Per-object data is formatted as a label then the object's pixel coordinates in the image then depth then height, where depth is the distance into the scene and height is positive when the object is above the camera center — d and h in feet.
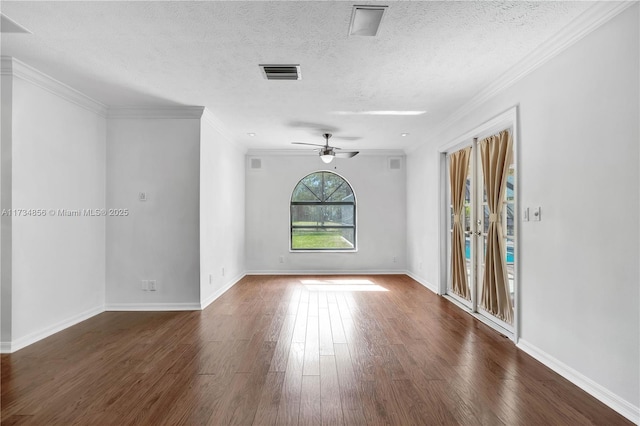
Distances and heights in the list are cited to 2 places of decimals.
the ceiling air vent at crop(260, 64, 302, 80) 11.09 +4.55
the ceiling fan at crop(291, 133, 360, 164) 20.01 +3.49
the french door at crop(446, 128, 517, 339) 12.45 -0.48
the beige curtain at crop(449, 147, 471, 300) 16.55 -0.15
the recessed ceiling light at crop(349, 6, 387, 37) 7.96 +4.53
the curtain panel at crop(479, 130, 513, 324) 12.62 -0.38
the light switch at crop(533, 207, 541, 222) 10.32 +0.04
